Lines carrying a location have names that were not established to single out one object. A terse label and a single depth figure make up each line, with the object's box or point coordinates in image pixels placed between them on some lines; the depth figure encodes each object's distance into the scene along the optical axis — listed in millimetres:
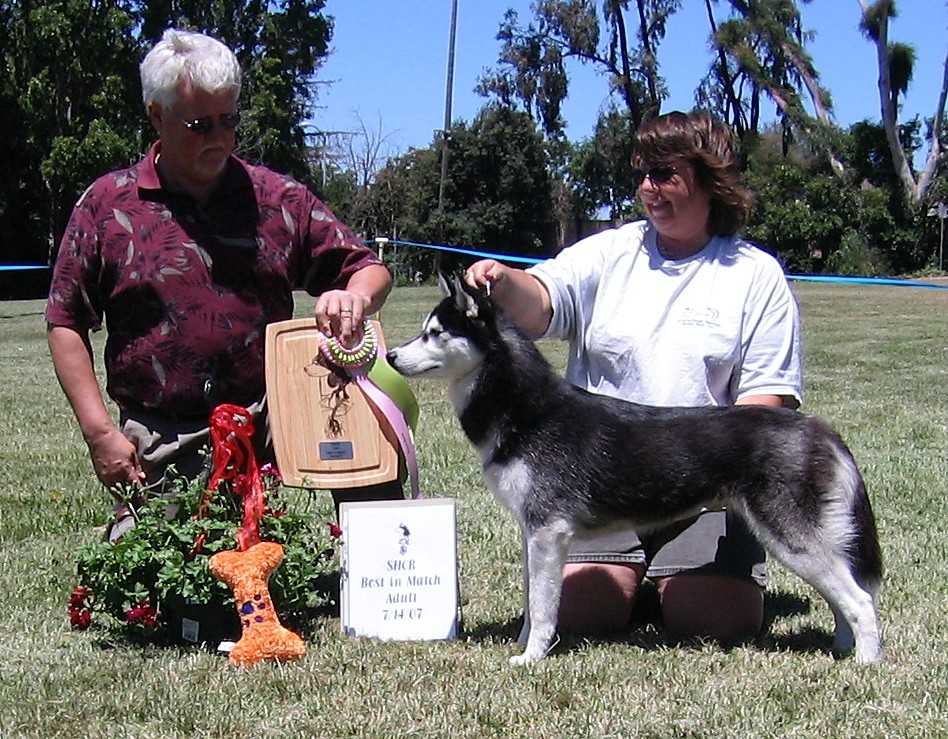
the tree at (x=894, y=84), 36906
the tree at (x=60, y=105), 31281
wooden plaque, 4047
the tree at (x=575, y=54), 42844
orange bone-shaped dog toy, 3664
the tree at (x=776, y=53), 40938
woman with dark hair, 4031
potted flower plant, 3752
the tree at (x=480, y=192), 39938
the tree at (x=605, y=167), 45938
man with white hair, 3812
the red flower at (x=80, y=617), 4027
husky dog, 3609
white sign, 3934
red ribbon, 3850
